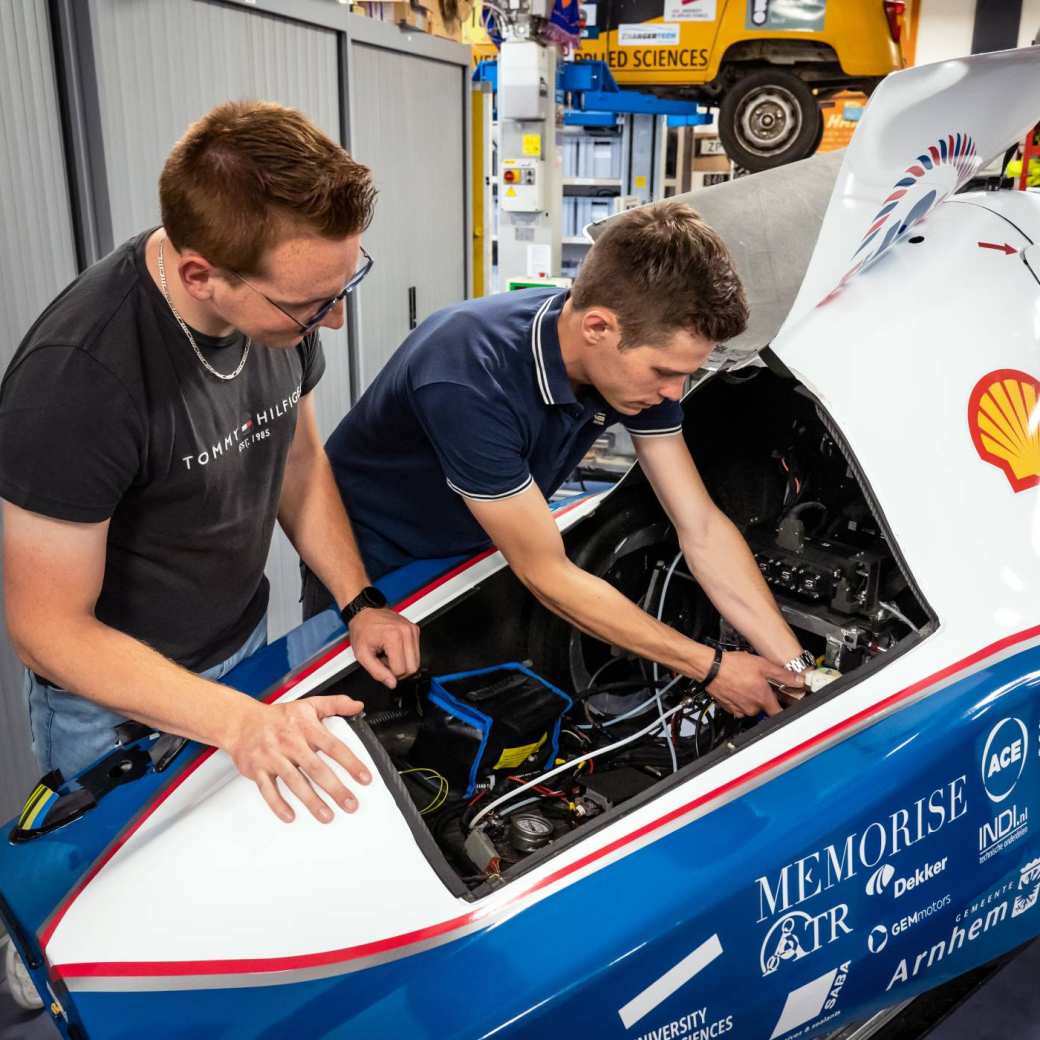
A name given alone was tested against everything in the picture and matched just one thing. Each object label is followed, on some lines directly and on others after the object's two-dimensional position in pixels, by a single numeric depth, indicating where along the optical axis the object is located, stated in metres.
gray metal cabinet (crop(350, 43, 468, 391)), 3.61
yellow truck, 7.11
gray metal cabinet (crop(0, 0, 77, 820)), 2.15
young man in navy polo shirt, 1.67
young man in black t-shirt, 1.25
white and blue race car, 1.26
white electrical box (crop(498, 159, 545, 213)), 5.52
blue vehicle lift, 6.78
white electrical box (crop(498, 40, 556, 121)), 5.18
